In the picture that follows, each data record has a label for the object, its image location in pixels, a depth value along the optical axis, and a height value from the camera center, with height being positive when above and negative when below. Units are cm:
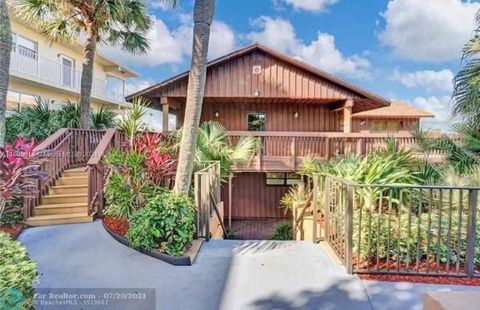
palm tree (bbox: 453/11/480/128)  671 +173
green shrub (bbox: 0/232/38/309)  235 -102
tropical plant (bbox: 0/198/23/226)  605 -121
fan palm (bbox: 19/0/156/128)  1041 +471
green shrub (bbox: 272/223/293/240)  1103 -257
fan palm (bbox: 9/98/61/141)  1052 +108
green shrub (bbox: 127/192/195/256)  491 -112
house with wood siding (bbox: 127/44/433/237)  1120 +228
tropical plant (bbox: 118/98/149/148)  786 +91
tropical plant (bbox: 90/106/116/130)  1257 +141
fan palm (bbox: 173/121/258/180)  943 +33
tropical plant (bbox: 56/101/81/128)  1148 +141
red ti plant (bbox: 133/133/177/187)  627 -8
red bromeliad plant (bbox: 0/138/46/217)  455 -27
